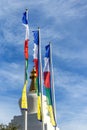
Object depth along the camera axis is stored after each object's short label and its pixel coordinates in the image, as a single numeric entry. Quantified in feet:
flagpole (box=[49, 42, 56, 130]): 131.82
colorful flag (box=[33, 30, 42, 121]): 126.72
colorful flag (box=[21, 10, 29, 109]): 121.81
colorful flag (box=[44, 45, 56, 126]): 129.57
